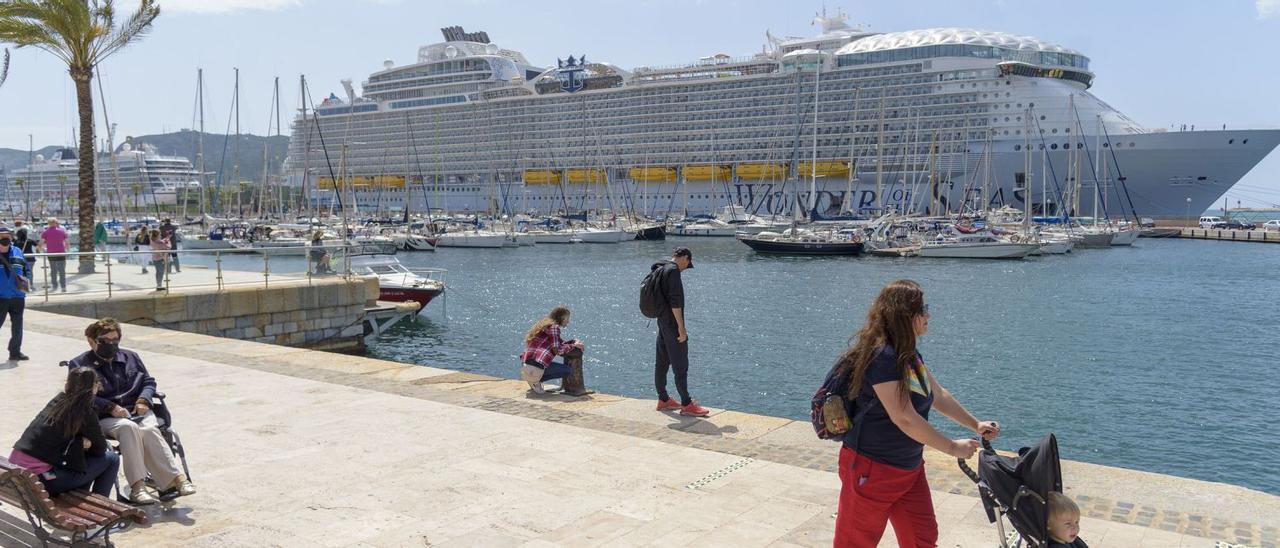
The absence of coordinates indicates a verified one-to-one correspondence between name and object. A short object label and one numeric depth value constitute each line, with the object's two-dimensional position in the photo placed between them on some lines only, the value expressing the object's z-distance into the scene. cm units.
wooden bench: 422
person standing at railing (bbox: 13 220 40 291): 1480
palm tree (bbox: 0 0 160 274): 1933
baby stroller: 342
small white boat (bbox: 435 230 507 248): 5988
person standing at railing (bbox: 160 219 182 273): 1723
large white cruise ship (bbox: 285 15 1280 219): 6812
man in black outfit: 755
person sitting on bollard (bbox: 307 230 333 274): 1741
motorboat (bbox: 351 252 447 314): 2172
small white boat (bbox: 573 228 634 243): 6344
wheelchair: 530
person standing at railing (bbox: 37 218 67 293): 1752
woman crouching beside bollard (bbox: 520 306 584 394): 842
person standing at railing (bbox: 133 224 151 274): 2406
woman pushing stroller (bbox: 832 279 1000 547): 353
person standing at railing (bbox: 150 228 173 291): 1505
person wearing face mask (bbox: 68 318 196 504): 513
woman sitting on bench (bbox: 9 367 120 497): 455
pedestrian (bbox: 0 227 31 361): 969
